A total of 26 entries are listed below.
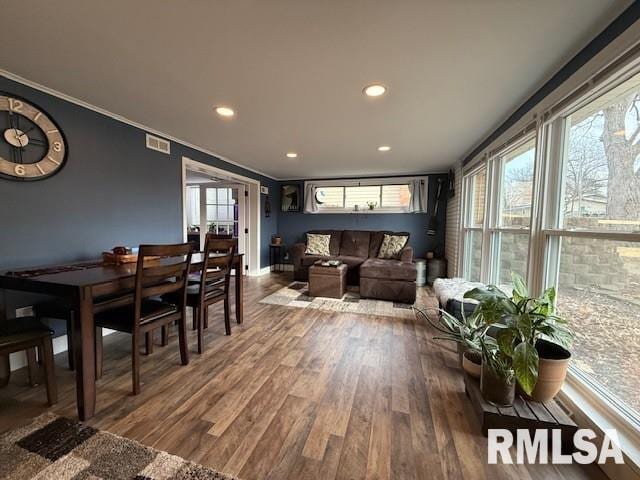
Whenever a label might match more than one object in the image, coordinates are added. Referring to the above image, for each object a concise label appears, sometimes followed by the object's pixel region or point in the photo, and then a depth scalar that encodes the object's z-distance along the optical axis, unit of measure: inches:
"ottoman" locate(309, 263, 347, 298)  153.4
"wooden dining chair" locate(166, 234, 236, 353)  85.6
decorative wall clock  75.6
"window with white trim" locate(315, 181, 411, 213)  213.9
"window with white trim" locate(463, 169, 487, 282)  135.1
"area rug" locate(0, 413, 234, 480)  43.9
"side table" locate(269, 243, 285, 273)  238.0
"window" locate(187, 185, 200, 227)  259.8
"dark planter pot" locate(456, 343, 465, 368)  77.5
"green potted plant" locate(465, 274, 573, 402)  49.1
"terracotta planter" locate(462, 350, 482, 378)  67.4
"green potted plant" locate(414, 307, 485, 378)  64.4
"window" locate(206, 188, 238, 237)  216.1
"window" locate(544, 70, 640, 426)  48.9
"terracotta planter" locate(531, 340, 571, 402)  54.2
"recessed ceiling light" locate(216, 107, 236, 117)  94.6
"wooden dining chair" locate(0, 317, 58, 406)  56.3
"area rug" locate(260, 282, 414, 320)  132.2
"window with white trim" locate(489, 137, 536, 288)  87.7
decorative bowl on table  81.8
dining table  54.6
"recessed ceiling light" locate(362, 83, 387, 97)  77.1
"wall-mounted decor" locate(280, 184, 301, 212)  241.0
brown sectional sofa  148.4
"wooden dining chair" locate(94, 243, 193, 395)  64.2
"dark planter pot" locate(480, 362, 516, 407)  55.1
